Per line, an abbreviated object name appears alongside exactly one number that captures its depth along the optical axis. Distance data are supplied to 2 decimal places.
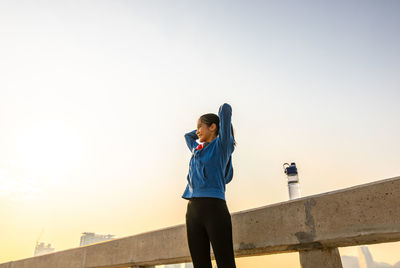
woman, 2.15
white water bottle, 3.09
